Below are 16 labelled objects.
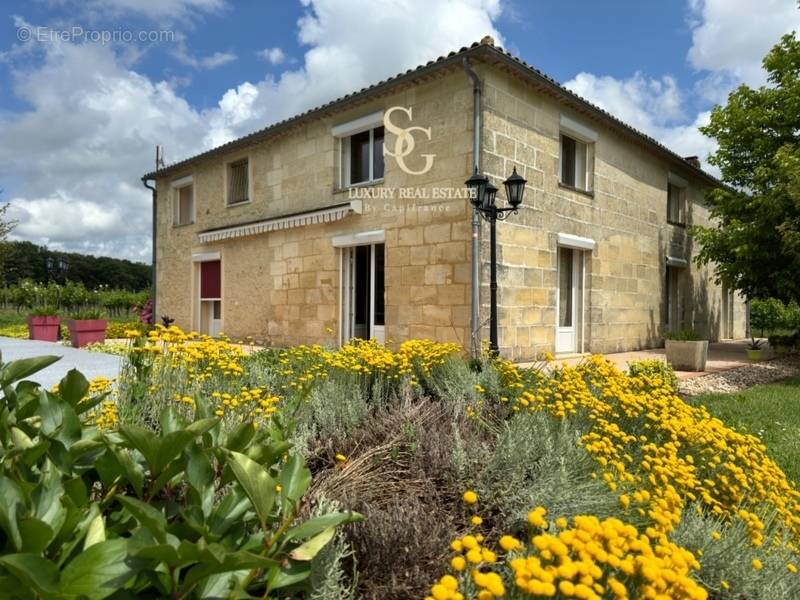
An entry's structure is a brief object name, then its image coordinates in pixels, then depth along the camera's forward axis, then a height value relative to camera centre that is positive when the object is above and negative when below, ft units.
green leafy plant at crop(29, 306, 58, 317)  46.32 -0.50
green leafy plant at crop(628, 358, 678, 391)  22.46 -2.79
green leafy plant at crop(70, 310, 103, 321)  41.47 -0.69
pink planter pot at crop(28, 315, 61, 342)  45.27 -1.83
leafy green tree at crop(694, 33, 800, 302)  36.24 +9.55
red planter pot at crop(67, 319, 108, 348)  40.24 -1.94
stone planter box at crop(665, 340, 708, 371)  30.45 -2.79
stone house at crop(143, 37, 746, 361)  29.63 +6.20
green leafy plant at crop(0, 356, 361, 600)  3.49 -1.67
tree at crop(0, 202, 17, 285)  63.41 +9.19
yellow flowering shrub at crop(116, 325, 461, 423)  10.64 -1.65
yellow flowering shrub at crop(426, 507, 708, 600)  3.70 -2.03
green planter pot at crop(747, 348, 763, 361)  38.37 -3.47
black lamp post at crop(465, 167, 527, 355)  24.73 +5.49
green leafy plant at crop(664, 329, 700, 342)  31.37 -1.68
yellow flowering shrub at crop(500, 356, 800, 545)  7.16 -2.46
